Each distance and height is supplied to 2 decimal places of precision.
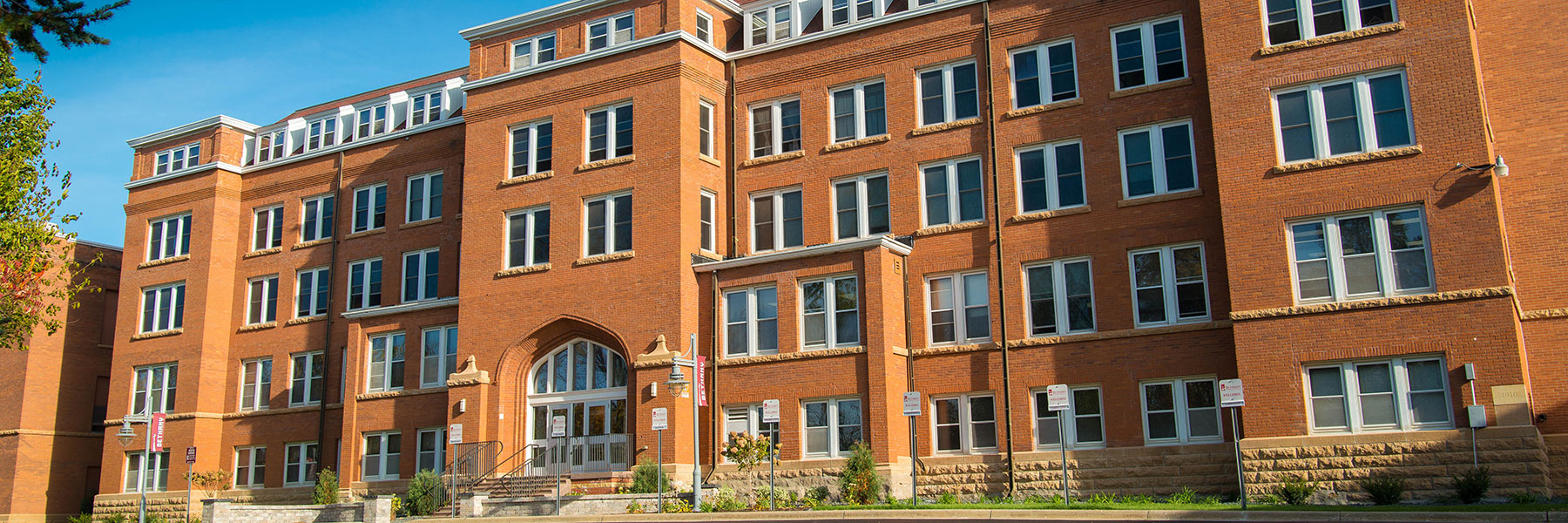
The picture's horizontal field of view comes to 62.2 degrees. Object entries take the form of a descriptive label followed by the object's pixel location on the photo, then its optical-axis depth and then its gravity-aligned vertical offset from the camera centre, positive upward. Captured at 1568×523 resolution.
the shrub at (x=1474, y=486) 23.94 +0.11
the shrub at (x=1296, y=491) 25.47 +0.11
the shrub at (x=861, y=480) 29.77 +0.57
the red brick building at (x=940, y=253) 26.09 +6.08
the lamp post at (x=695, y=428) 28.58 +1.77
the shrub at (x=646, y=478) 31.12 +0.77
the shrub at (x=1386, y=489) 24.58 +0.10
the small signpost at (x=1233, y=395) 23.34 +1.81
